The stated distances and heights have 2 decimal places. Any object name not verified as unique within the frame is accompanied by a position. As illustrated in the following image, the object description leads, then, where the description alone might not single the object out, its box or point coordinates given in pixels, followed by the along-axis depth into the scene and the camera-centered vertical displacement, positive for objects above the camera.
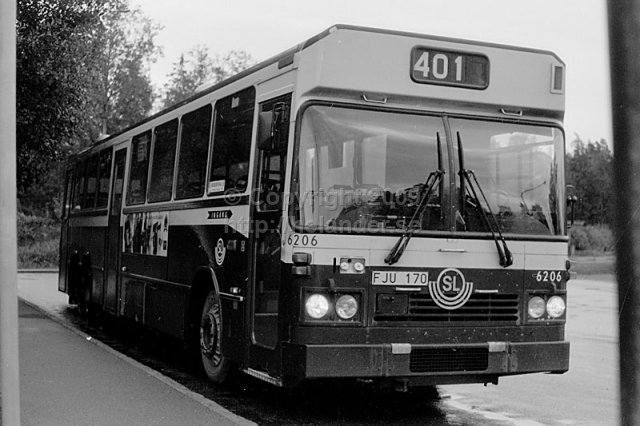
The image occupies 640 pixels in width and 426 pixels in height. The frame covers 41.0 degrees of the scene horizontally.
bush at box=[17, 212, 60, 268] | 40.12 -0.21
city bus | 6.74 +0.22
